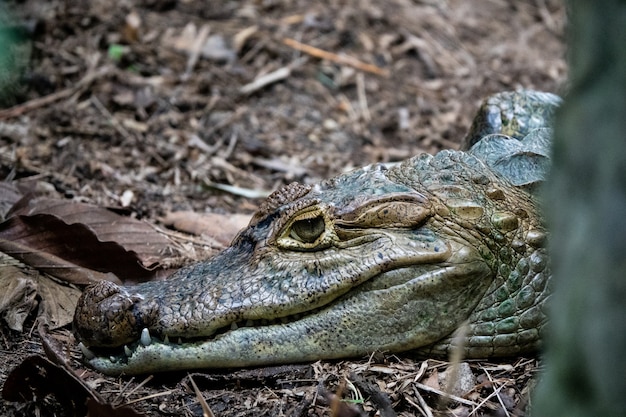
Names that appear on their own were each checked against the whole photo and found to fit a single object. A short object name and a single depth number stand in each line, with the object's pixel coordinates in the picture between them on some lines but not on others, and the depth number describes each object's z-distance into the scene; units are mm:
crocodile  6297
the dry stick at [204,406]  5488
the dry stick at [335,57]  14617
